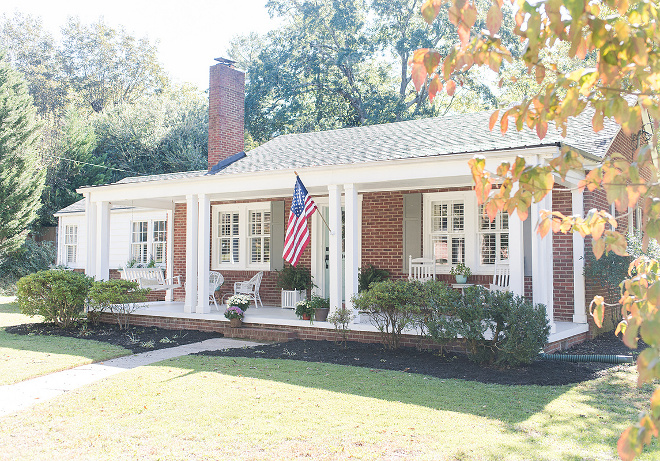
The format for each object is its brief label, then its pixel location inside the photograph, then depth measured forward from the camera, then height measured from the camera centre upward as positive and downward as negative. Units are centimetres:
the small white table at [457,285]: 1159 -38
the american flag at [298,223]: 1016 +72
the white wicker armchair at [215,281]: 1370 -37
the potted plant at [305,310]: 1110 -84
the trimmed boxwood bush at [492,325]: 802 -82
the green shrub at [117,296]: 1222 -65
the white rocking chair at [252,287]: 1354 -52
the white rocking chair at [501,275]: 1118 -17
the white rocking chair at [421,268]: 1220 -5
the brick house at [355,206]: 998 +128
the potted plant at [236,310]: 1148 -87
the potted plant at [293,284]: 1359 -43
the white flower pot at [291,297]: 1358 -73
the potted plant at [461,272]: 1163 -13
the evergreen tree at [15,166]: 2377 +403
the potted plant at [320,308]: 1101 -79
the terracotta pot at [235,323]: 1159 -113
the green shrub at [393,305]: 914 -61
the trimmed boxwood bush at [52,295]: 1250 -63
